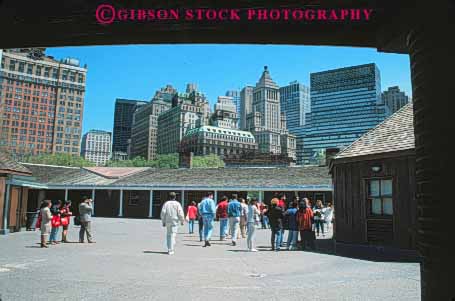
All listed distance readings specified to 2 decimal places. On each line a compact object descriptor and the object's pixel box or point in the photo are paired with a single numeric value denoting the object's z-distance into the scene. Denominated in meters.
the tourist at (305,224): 13.03
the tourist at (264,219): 23.37
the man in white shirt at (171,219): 11.34
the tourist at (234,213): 14.23
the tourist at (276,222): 12.64
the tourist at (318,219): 18.86
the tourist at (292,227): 12.96
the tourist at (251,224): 12.41
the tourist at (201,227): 15.63
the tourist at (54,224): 13.91
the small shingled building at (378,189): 12.16
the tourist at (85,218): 13.99
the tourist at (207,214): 13.64
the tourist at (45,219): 12.83
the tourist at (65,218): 14.53
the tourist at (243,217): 15.87
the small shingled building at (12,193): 17.23
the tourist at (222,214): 15.16
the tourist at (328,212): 21.34
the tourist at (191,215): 18.31
